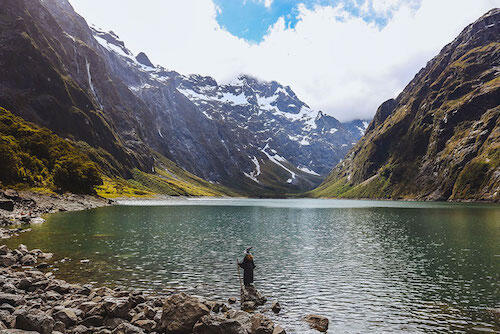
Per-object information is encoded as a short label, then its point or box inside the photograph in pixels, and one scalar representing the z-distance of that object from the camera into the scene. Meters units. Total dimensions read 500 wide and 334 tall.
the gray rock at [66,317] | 19.83
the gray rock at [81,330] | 18.94
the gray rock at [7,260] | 35.03
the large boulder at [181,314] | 19.75
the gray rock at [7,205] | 78.44
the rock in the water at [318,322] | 21.92
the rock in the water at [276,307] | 25.12
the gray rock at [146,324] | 20.28
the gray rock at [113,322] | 20.26
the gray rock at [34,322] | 17.33
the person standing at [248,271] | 28.83
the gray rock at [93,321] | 20.09
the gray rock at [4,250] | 37.83
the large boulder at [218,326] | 18.80
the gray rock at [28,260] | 36.44
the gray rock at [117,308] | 21.27
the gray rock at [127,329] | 18.85
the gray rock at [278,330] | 19.28
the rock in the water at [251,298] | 25.89
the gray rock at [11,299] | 22.09
